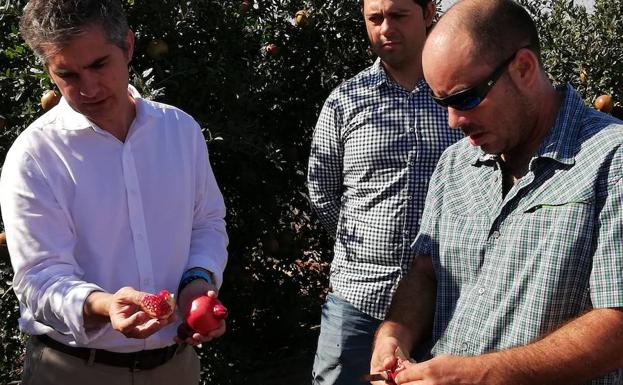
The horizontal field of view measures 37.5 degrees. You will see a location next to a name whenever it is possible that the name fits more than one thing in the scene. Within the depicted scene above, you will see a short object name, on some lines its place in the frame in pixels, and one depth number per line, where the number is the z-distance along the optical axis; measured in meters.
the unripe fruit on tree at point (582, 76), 6.01
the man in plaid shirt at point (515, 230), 2.42
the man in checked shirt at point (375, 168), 4.01
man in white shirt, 2.97
